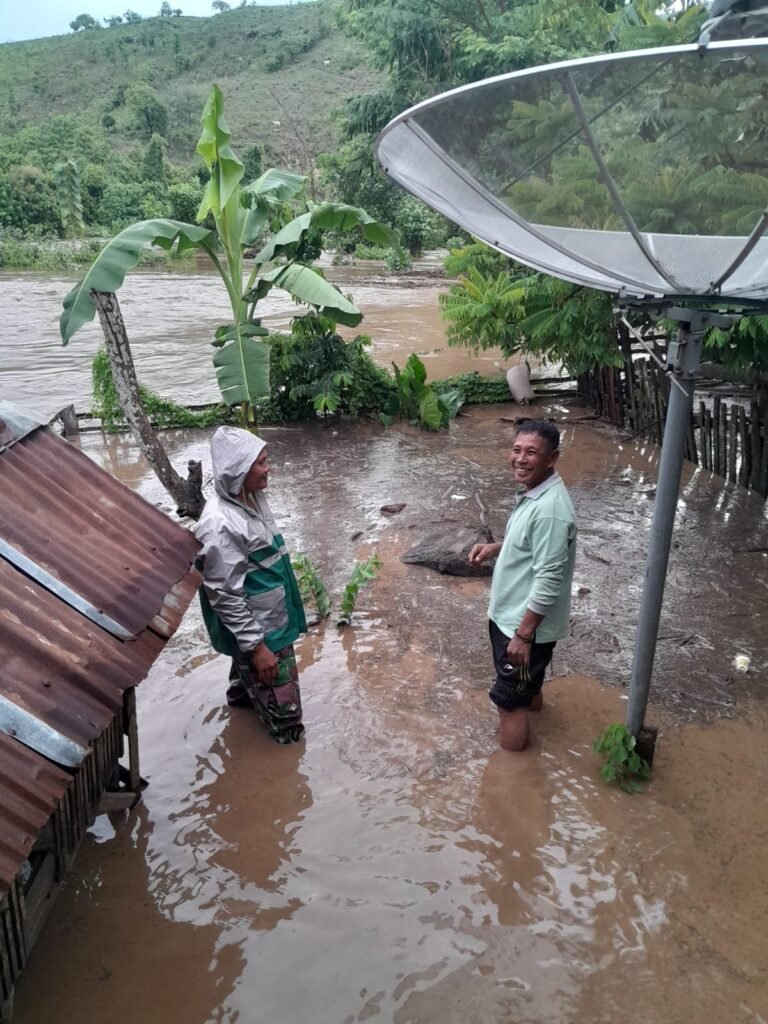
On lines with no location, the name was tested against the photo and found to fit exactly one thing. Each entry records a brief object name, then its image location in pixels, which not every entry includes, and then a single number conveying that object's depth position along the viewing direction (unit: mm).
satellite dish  2619
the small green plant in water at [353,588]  5445
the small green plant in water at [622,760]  3805
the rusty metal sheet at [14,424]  3111
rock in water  6285
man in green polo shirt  3539
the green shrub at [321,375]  10547
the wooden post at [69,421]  10398
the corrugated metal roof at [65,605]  1998
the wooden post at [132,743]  3477
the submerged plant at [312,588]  5550
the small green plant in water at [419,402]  10570
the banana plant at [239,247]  6633
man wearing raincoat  3646
